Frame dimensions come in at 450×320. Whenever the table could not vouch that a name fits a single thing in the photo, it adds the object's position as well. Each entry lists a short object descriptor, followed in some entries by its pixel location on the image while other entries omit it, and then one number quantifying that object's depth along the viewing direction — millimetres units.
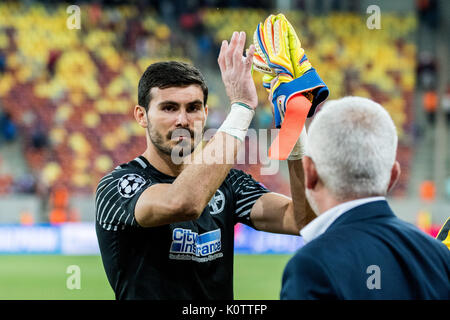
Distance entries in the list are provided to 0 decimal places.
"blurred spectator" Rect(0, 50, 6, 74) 17719
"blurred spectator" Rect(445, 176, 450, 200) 16391
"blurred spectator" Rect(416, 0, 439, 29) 19234
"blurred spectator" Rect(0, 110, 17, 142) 16594
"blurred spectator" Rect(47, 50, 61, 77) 17500
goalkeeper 2729
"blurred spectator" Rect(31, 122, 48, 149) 16527
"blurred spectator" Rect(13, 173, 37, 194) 15422
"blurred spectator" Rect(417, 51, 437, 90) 18531
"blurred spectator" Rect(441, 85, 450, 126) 17859
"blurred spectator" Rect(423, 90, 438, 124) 18188
